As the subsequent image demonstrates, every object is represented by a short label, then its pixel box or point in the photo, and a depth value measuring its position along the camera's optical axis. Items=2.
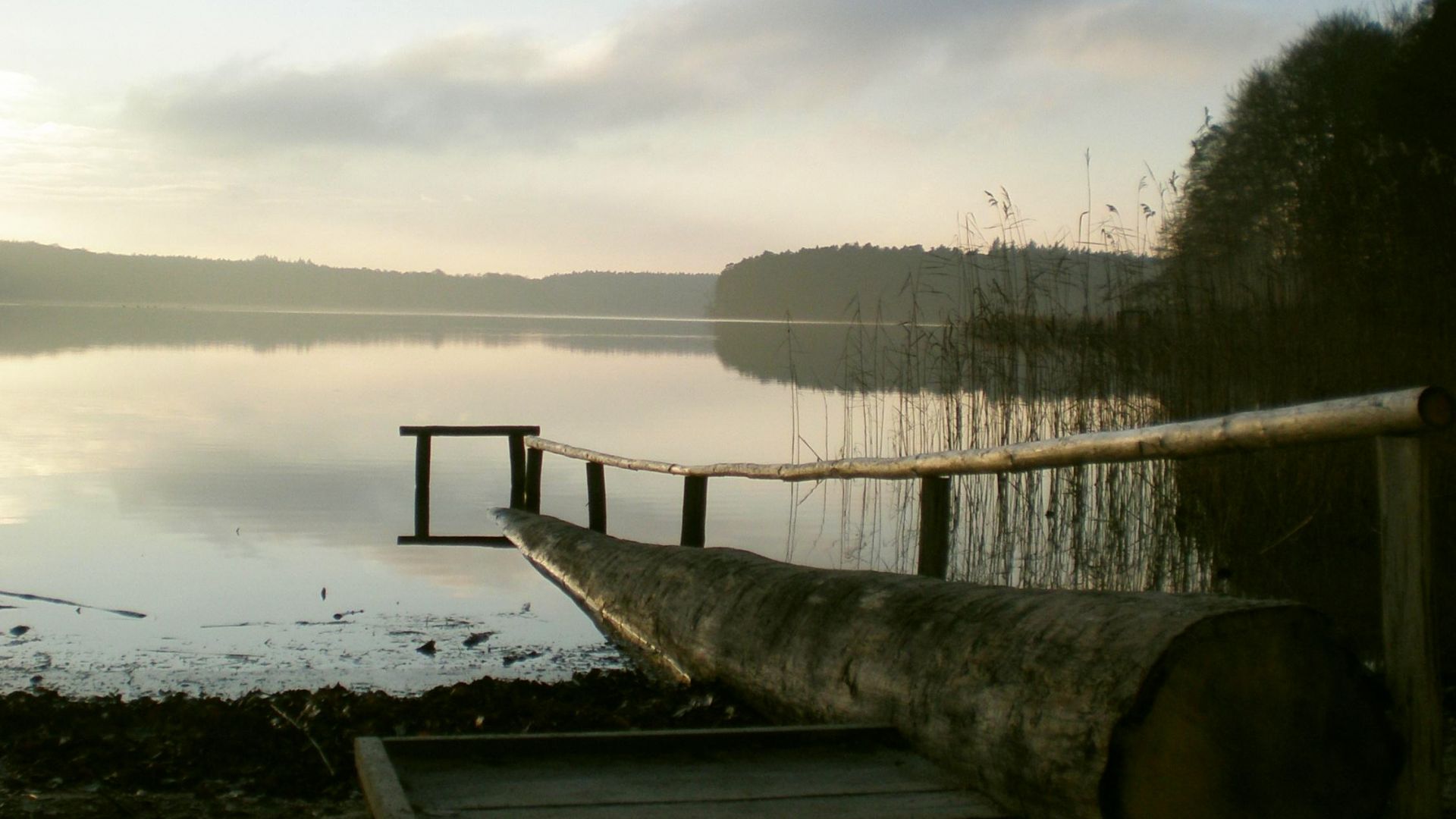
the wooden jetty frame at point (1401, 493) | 2.73
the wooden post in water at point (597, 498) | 10.50
